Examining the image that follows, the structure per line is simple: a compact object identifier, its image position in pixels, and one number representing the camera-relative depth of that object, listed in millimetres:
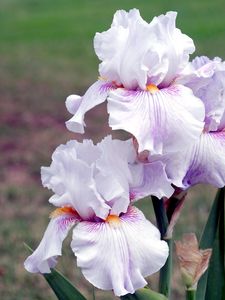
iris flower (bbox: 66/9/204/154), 938
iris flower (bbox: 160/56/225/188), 979
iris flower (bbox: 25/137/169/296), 936
